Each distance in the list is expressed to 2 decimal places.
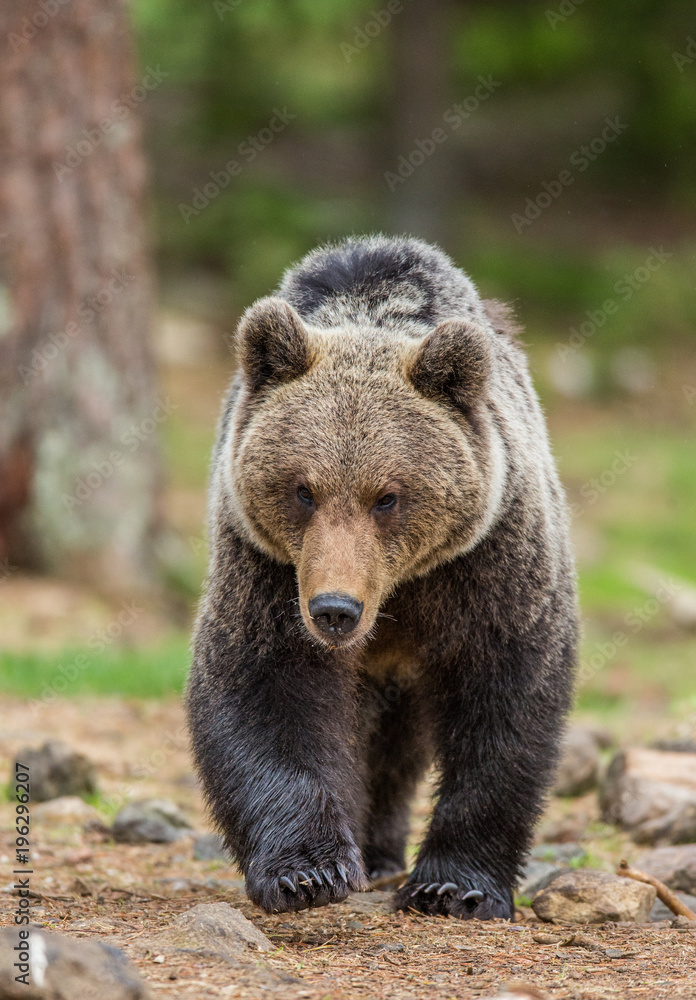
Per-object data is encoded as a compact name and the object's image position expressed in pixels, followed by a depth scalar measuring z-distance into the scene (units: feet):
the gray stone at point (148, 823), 44.83
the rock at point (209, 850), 44.14
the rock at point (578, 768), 52.42
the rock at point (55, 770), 47.93
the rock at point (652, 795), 44.65
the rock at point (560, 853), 44.78
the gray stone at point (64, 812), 46.29
